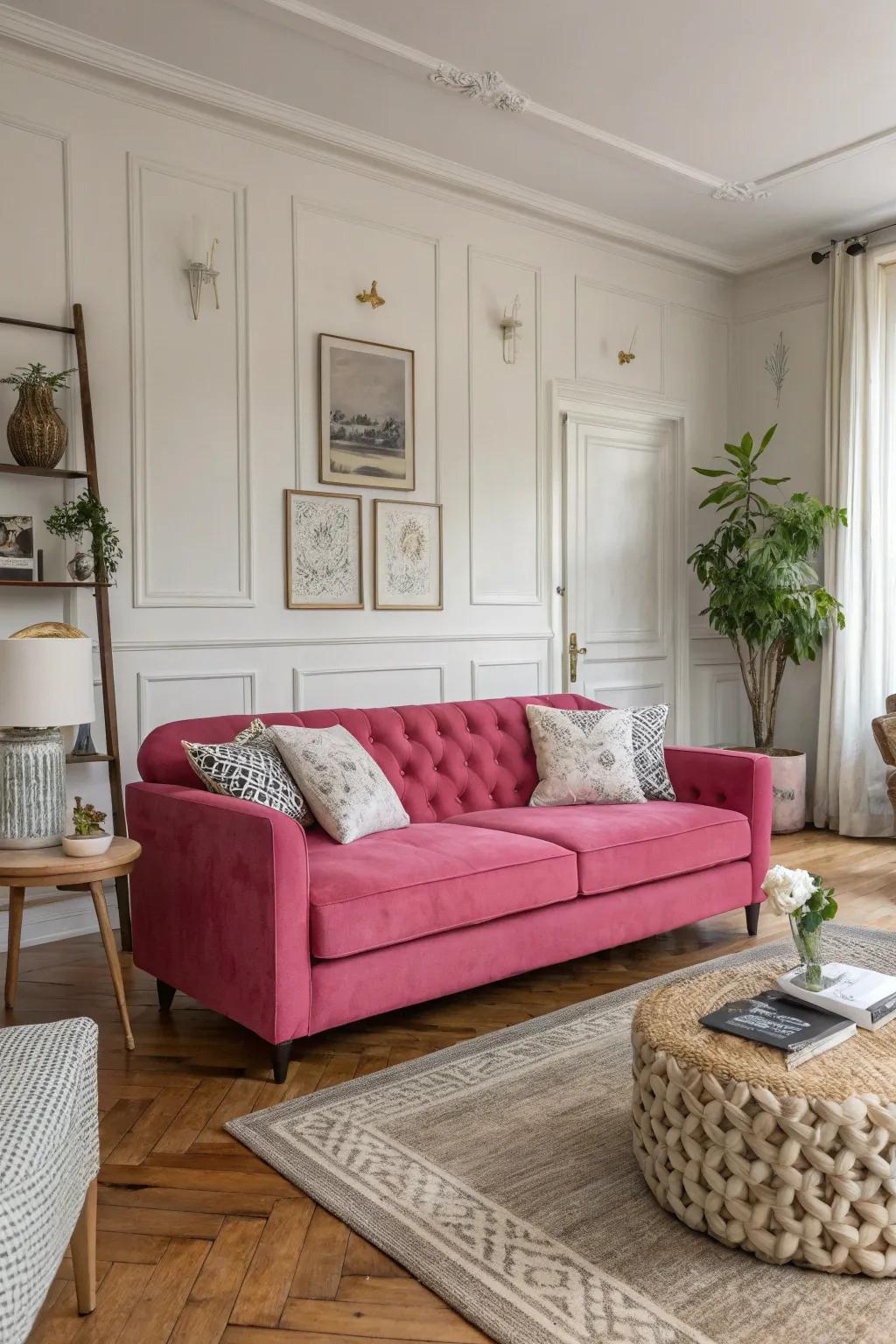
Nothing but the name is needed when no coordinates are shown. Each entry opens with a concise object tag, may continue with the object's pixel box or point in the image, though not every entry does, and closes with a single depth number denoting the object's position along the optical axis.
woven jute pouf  1.71
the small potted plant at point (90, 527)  3.59
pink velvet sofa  2.57
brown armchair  4.46
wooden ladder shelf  3.66
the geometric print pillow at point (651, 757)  3.88
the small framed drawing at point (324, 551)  4.36
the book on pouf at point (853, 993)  1.97
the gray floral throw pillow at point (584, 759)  3.79
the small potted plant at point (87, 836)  2.69
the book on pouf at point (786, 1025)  1.86
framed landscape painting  4.47
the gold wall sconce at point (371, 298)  4.53
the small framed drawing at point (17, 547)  3.54
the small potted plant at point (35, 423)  3.51
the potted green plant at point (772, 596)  5.37
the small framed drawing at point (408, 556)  4.65
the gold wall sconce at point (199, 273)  4.04
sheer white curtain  5.48
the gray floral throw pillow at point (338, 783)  3.07
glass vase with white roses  2.06
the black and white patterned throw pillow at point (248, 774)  2.91
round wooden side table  2.59
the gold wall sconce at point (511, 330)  5.07
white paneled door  5.51
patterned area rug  1.67
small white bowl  2.69
